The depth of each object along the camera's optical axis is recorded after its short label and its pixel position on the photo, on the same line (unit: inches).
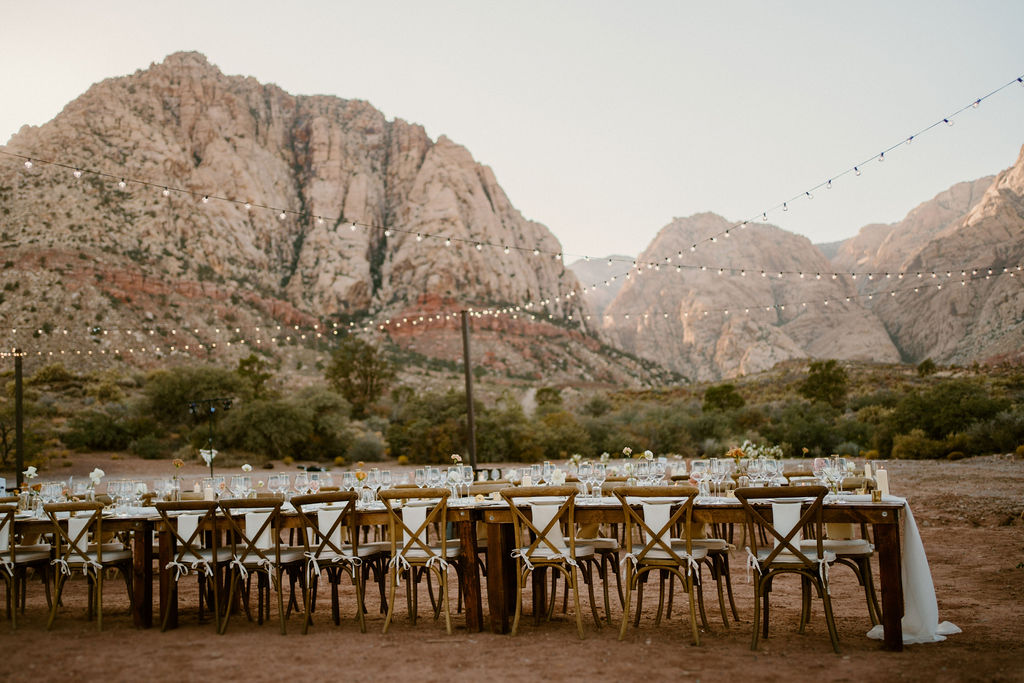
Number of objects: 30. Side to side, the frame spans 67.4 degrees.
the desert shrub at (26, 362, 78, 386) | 1471.0
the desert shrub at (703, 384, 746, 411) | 1210.0
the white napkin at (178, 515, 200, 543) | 229.5
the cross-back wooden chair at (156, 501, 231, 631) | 219.8
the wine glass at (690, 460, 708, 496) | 241.1
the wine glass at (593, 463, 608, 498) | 241.9
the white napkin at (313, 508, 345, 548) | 228.2
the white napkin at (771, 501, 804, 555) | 189.8
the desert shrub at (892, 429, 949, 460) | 728.3
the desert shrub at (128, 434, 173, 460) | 1059.5
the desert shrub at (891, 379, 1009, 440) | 760.3
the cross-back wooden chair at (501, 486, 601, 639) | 205.0
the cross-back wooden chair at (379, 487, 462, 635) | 212.5
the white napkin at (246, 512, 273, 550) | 229.0
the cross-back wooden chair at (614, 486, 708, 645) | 195.5
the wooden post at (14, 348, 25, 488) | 650.2
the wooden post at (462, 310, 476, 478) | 670.5
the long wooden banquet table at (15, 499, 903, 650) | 180.9
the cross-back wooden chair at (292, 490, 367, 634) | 215.5
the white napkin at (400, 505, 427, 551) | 222.5
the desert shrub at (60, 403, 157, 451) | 1075.3
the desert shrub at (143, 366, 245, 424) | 1230.3
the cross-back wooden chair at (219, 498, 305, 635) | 216.5
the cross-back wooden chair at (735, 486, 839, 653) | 182.4
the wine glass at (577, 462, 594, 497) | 240.4
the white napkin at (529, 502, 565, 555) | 209.0
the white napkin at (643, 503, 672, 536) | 201.6
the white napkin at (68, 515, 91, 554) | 239.6
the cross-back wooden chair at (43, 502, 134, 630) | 227.1
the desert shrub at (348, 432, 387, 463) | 1068.5
